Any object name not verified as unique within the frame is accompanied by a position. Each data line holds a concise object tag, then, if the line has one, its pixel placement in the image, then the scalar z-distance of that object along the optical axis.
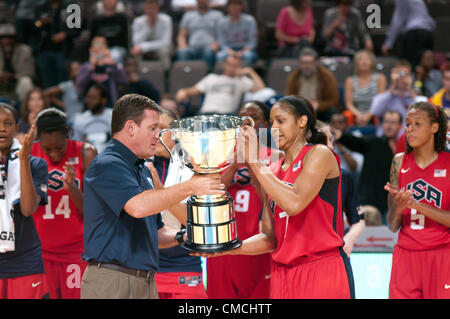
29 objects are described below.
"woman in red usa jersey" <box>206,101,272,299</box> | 9.22
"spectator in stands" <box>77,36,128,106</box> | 15.82
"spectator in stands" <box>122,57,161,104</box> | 15.89
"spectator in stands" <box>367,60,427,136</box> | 14.95
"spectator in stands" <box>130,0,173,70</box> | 19.16
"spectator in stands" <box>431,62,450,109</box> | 14.67
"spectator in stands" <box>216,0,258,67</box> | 18.56
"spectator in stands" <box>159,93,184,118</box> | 14.21
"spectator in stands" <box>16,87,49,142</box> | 13.37
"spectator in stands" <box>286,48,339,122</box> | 15.83
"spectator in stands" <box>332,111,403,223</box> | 13.17
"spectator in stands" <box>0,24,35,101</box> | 18.03
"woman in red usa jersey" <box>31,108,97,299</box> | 9.48
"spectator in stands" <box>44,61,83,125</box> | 16.56
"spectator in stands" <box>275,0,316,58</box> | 18.78
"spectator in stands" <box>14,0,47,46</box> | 19.45
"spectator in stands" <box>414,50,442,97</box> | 17.19
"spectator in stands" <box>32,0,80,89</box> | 18.67
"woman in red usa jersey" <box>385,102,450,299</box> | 8.32
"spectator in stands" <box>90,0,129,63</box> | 18.36
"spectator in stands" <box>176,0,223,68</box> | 19.27
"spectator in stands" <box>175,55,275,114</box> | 16.30
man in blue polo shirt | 6.05
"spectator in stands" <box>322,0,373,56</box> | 18.48
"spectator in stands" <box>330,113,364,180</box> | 13.85
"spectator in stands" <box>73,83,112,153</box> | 13.45
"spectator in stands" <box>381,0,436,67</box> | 18.42
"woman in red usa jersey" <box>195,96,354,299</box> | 6.78
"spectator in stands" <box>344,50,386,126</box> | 16.61
